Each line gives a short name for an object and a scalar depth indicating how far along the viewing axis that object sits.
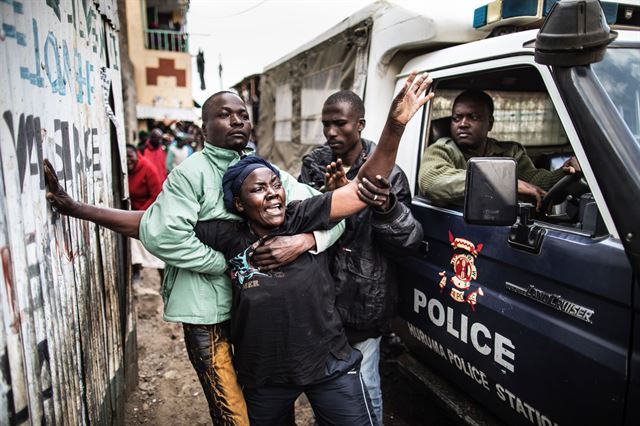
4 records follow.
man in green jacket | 1.82
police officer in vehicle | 2.35
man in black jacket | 2.08
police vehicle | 1.42
